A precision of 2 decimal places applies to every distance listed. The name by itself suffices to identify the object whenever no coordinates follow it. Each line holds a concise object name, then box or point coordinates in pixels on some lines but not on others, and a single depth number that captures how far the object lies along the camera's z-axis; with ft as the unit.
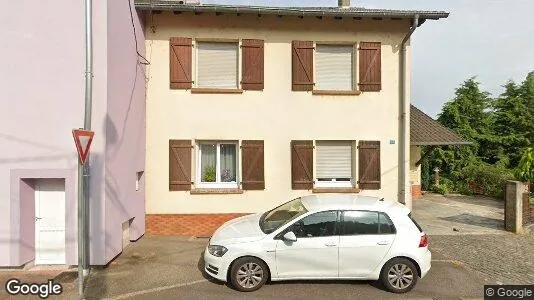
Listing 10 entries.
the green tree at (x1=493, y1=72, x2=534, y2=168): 76.20
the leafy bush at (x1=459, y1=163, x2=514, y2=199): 50.87
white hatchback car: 17.65
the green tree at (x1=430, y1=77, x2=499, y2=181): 74.26
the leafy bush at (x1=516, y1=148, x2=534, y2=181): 38.47
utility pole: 16.05
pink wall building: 20.02
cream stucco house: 27.89
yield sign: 15.29
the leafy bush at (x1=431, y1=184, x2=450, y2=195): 55.88
